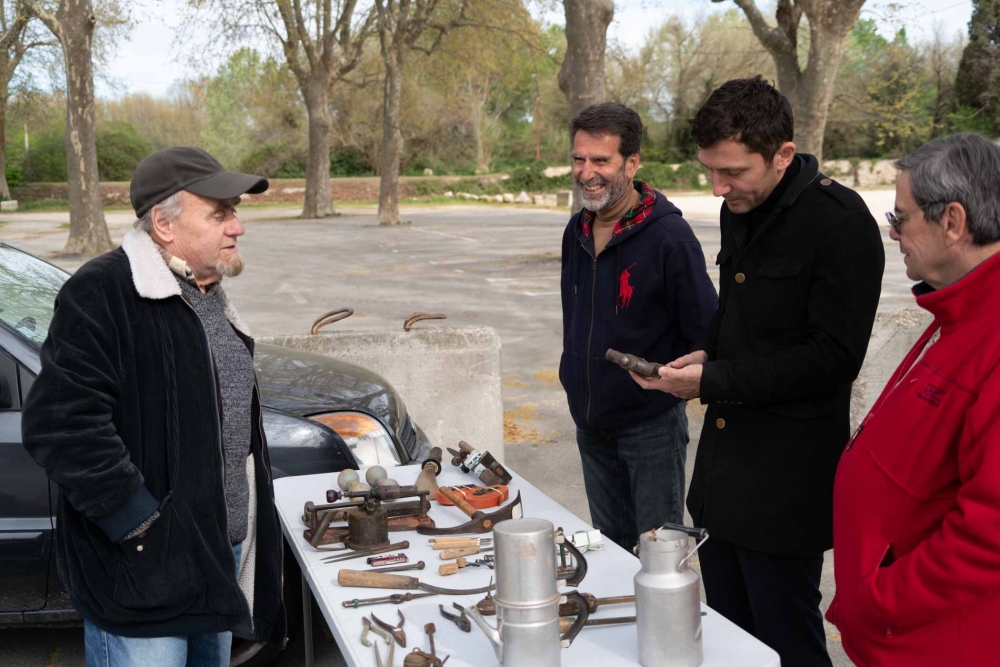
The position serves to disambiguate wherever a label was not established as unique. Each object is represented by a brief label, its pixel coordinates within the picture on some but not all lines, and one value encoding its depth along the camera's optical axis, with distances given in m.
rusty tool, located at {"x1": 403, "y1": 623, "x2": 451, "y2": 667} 2.13
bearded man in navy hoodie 3.47
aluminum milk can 2.01
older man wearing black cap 2.30
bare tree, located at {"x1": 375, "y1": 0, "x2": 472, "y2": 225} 30.17
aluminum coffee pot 1.98
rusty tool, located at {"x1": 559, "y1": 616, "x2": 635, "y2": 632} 2.29
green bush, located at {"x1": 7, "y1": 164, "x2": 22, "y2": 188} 52.09
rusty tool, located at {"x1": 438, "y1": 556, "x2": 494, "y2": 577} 2.69
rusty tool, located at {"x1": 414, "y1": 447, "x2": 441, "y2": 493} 3.30
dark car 3.74
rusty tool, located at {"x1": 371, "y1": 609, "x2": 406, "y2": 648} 2.26
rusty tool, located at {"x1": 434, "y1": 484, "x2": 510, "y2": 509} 3.17
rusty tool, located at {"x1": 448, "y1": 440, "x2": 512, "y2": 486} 3.41
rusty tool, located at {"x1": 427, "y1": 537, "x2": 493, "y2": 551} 2.86
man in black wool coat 2.57
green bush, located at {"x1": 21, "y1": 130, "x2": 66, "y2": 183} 53.12
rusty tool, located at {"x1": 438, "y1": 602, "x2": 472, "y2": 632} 2.33
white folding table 2.16
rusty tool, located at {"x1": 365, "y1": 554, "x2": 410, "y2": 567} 2.76
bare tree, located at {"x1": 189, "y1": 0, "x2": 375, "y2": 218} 32.41
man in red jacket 1.83
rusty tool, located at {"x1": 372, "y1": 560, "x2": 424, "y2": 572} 2.71
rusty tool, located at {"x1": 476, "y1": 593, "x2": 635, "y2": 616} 2.35
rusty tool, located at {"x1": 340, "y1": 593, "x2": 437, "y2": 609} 2.50
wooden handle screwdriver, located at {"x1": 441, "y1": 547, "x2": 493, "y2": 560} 2.80
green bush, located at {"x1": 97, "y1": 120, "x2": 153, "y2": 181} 53.94
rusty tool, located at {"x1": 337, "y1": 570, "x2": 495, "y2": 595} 2.58
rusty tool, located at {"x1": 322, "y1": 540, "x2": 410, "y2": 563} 2.81
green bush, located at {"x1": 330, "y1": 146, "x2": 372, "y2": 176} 61.53
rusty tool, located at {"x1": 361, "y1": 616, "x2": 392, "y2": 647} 2.30
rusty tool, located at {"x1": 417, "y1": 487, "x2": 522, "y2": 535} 3.00
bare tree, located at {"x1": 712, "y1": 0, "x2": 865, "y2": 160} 16.59
